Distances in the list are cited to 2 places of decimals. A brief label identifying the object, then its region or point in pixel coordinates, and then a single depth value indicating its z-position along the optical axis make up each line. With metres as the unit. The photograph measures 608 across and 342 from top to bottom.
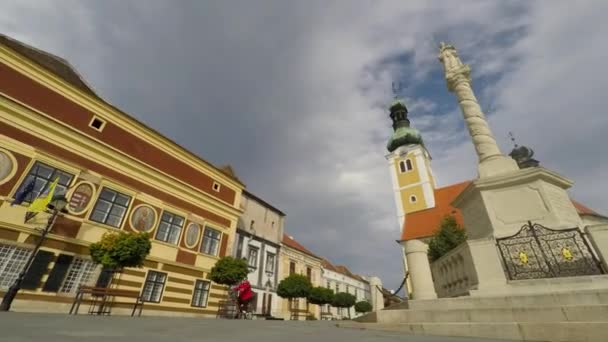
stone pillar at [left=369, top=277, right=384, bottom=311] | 13.43
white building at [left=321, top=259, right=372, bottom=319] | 41.42
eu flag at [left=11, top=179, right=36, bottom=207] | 11.33
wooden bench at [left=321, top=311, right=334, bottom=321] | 33.78
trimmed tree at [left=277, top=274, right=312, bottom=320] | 22.19
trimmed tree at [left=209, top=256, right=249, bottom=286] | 16.14
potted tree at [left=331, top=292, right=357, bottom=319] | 31.72
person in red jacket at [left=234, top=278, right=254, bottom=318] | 13.24
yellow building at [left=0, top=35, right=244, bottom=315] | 11.58
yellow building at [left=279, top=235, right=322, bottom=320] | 27.34
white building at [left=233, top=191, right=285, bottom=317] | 24.80
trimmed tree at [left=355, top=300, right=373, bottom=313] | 41.03
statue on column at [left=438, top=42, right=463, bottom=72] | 13.09
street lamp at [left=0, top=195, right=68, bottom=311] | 9.12
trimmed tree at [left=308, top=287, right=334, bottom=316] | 25.22
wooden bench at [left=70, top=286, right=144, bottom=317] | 10.80
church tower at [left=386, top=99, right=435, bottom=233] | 43.50
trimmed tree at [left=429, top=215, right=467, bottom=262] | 19.28
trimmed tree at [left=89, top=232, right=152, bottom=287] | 11.62
